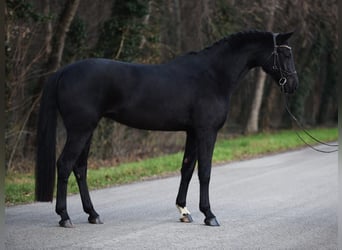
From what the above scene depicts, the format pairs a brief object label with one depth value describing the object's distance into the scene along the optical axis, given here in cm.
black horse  768
